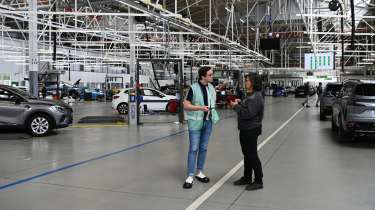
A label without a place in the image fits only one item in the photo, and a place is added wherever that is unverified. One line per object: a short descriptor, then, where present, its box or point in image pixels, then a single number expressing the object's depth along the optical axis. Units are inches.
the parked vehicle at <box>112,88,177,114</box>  991.0
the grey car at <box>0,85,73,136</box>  548.1
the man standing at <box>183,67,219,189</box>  273.1
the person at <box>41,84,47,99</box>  1268.5
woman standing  269.0
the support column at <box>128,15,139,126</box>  716.0
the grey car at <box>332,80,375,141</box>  451.5
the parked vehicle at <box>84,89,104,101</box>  1919.3
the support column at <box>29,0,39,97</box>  691.4
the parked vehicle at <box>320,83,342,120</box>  818.2
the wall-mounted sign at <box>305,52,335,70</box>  1577.3
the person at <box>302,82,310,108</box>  1328.7
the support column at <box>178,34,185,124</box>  748.0
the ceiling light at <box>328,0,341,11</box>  749.9
